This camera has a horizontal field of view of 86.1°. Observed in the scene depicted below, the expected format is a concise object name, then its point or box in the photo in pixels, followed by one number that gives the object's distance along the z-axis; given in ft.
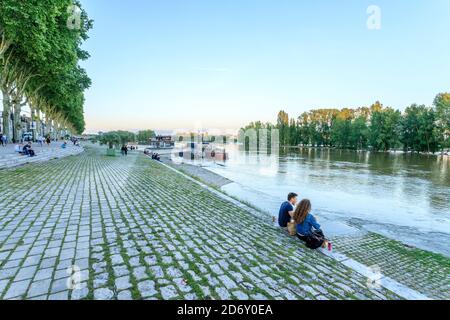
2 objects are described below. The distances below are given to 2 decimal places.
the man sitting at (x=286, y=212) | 24.30
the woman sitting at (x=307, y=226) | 20.49
